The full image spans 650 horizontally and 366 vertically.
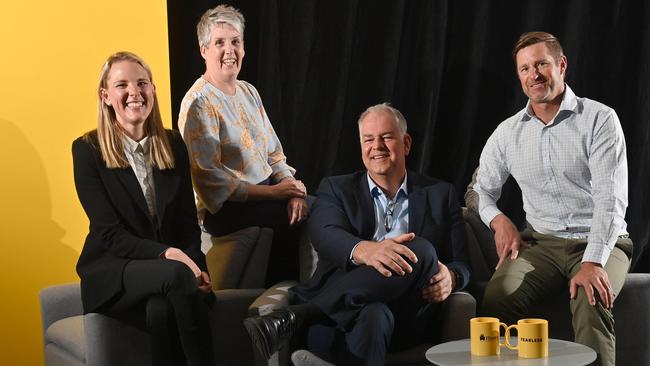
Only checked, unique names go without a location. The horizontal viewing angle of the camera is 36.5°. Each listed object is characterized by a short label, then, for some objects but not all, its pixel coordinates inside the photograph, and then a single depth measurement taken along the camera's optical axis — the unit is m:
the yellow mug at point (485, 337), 3.05
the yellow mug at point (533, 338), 3.02
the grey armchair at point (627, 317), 3.86
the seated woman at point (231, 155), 4.08
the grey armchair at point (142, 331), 3.44
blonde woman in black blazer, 3.38
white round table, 2.98
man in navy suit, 3.30
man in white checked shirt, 3.80
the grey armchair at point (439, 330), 3.43
